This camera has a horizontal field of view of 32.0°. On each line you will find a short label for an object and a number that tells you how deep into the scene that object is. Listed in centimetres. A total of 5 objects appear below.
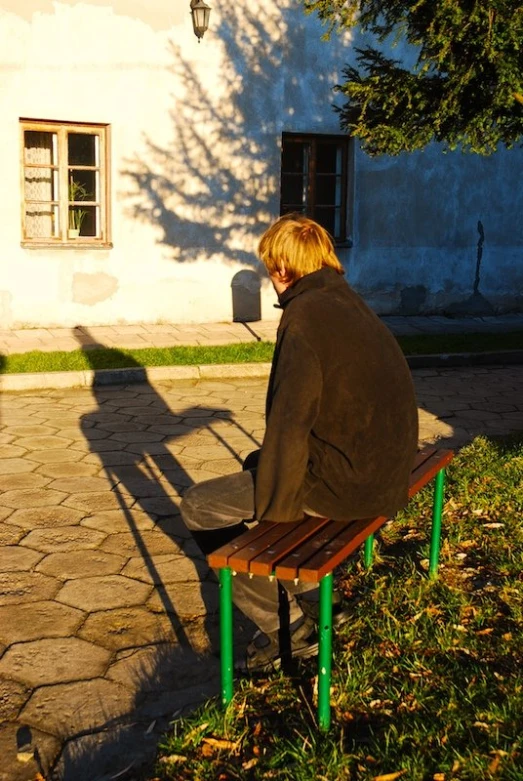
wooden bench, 293
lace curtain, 1213
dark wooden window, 1377
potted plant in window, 1242
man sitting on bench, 307
